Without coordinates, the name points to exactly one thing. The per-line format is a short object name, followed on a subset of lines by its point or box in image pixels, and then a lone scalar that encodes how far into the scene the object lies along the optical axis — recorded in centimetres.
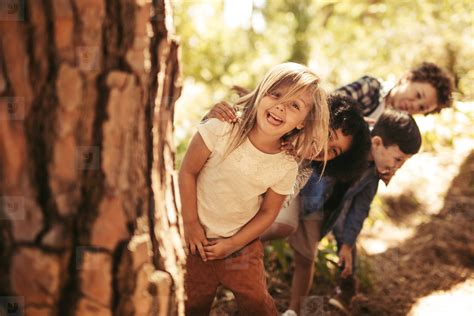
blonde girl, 204
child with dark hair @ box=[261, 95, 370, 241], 244
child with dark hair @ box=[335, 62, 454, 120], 311
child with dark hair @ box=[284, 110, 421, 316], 271
